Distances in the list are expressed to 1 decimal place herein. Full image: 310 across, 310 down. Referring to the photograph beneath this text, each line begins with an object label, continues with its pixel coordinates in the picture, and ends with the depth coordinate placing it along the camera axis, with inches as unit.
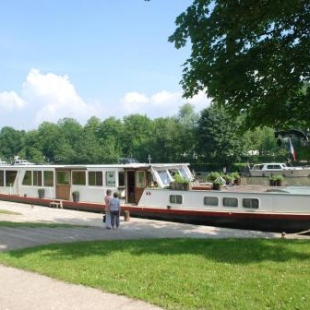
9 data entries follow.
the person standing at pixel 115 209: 706.2
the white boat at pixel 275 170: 1749.5
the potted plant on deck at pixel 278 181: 903.1
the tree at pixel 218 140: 2432.3
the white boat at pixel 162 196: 749.9
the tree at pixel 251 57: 466.6
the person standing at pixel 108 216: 705.0
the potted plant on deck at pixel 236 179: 968.3
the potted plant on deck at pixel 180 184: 858.8
